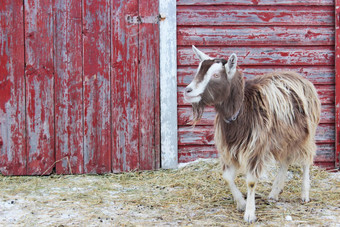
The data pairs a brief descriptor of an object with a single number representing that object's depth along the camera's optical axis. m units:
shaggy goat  3.52
